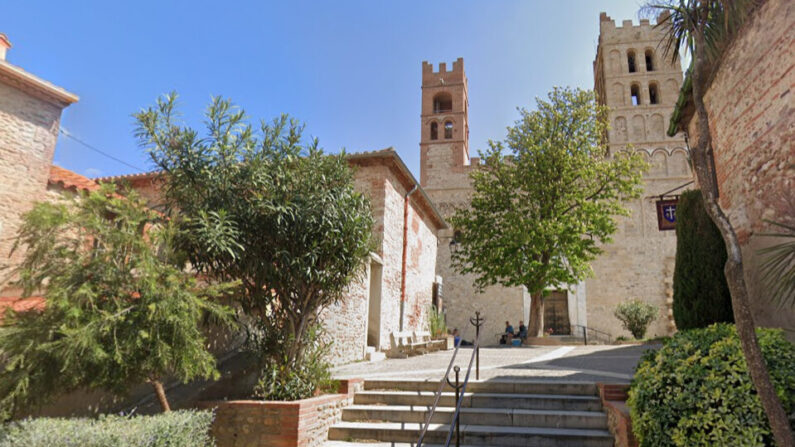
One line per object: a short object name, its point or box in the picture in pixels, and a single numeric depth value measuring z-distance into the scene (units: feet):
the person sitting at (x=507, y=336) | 68.01
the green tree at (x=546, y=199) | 53.06
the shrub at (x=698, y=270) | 23.47
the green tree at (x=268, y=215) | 19.40
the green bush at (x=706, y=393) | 11.37
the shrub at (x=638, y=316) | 62.26
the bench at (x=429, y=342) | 42.06
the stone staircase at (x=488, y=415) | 17.43
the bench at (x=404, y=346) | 38.14
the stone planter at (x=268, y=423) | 17.60
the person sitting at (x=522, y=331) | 67.75
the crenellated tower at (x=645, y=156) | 72.54
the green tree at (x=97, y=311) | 14.75
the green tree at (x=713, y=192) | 9.91
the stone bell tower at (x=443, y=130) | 87.64
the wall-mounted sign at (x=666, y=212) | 34.22
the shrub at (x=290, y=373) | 19.23
